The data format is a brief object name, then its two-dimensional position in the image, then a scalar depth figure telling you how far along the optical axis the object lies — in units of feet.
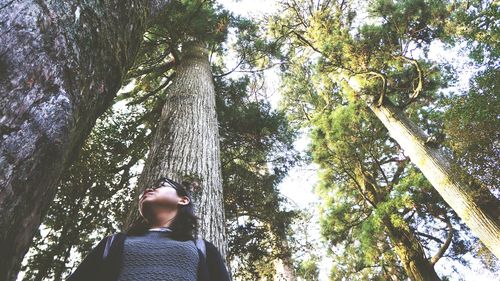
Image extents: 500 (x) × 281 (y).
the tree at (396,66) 20.82
